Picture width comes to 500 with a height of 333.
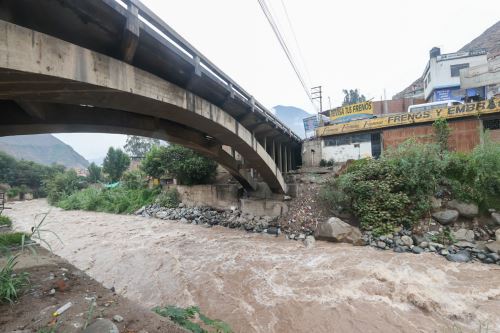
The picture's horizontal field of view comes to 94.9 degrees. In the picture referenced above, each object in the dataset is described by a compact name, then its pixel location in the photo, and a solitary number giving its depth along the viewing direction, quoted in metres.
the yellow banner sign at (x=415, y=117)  14.34
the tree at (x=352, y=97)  42.28
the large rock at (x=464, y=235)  7.94
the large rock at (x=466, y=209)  8.48
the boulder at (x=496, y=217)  8.03
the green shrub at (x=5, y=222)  8.29
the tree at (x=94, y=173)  34.69
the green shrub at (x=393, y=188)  9.17
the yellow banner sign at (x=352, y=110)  24.83
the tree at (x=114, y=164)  31.92
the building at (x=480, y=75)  14.03
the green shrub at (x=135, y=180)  22.67
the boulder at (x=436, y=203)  9.12
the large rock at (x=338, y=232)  9.06
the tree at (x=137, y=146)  47.69
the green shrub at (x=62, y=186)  27.42
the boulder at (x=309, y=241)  9.26
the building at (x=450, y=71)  23.59
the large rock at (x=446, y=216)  8.56
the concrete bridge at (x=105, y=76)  2.99
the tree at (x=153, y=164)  18.66
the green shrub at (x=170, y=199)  17.39
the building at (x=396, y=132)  14.37
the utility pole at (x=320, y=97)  30.16
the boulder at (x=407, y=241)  8.30
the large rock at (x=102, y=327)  2.37
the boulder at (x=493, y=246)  7.12
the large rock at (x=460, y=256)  7.11
